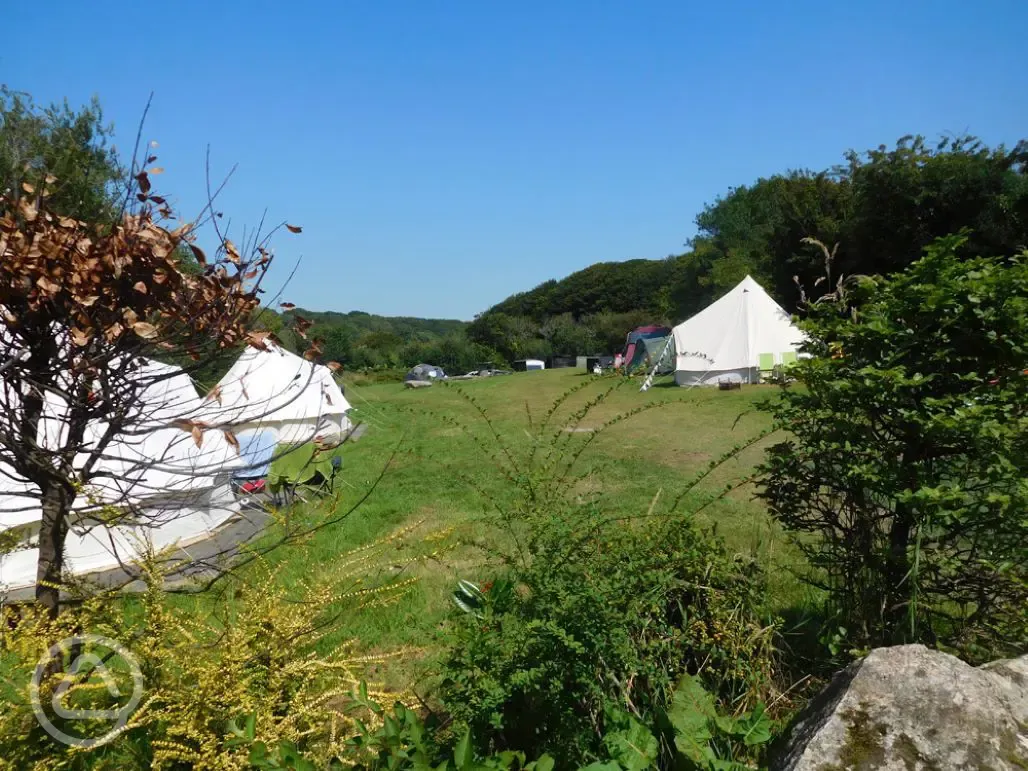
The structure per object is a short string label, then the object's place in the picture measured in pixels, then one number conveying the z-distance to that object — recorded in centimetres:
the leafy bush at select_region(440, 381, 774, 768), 250
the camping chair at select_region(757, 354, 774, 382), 2194
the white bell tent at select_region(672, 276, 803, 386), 2245
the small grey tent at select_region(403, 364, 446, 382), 4028
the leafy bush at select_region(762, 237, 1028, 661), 280
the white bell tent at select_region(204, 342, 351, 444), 1352
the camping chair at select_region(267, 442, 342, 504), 850
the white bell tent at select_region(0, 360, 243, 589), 261
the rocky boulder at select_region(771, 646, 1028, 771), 195
